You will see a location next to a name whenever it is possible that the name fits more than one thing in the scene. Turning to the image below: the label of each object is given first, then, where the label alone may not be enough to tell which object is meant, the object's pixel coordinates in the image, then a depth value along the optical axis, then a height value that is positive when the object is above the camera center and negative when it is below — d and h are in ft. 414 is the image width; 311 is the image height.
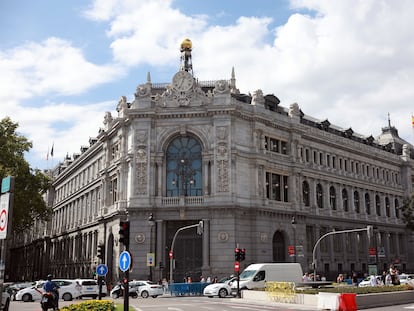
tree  179.52 +31.08
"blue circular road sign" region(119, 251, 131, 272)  55.58 -0.31
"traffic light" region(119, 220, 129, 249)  57.82 +3.01
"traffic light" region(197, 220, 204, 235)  135.95 +8.27
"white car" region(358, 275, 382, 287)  147.64 -7.65
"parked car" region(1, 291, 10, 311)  76.31 -6.46
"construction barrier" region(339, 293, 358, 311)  77.61 -6.93
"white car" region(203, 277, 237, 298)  123.13 -7.86
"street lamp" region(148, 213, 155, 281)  145.68 +10.62
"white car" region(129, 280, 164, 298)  128.57 -7.97
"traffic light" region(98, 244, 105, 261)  106.79 +1.13
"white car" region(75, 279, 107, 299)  129.80 -7.78
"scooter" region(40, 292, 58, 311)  67.92 -5.77
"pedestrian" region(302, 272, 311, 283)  135.91 -5.89
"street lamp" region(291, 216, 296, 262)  175.94 +8.01
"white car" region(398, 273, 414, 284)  153.36 -6.35
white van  125.18 -4.35
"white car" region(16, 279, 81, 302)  125.80 -8.44
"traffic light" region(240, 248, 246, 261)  115.14 +0.58
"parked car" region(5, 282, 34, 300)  143.74 -8.51
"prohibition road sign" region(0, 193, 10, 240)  43.55 +4.01
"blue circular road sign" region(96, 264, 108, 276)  82.84 -1.91
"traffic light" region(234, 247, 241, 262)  115.03 +0.59
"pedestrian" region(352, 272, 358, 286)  177.04 -7.76
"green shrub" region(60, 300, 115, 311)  58.44 -5.62
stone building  159.74 +25.84
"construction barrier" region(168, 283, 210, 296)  132.26 -8.13
